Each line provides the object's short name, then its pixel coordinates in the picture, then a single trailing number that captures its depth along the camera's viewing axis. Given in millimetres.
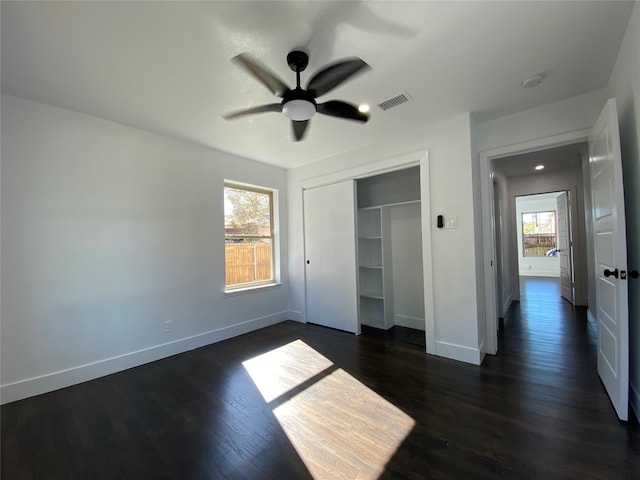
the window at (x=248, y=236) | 3895
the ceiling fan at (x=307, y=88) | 1545
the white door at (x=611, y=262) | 1746
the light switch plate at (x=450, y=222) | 2838
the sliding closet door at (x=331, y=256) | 3834
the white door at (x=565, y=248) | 5254
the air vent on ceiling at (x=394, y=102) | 2436
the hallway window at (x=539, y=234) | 9055
